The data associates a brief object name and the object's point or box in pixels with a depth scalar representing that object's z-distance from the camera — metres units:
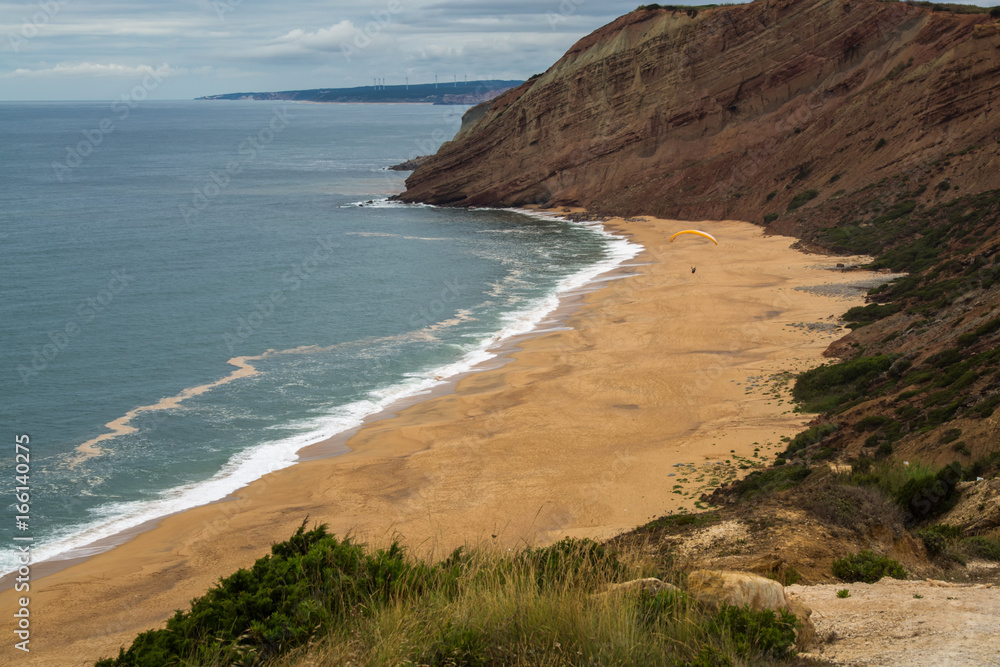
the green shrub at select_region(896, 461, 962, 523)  10.88
